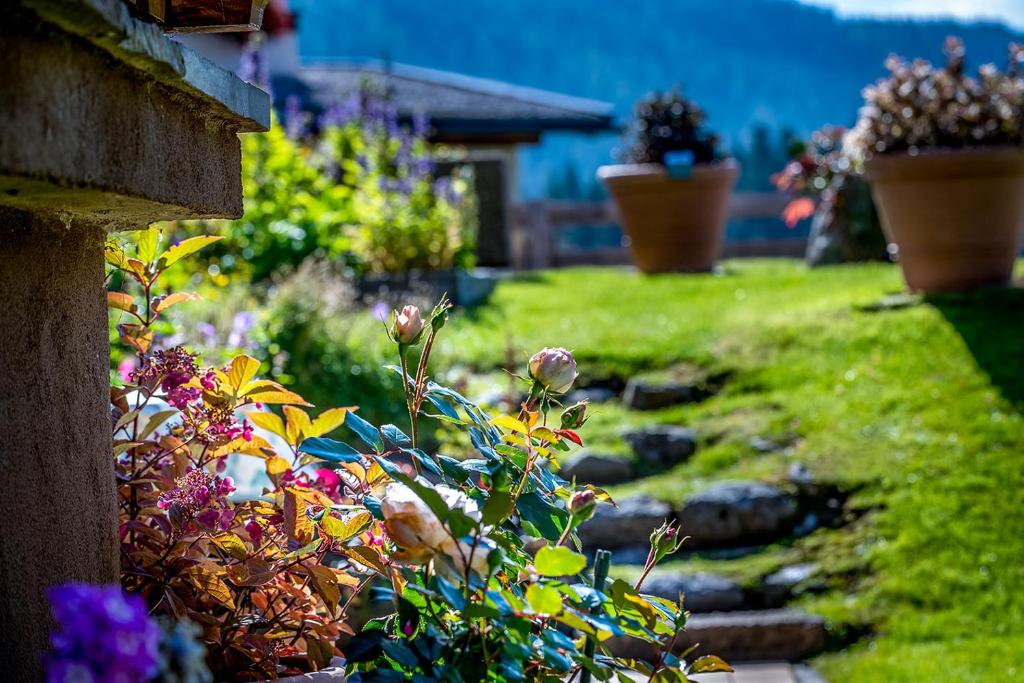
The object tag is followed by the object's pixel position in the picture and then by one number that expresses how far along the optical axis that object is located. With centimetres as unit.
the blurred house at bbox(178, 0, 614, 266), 1644
